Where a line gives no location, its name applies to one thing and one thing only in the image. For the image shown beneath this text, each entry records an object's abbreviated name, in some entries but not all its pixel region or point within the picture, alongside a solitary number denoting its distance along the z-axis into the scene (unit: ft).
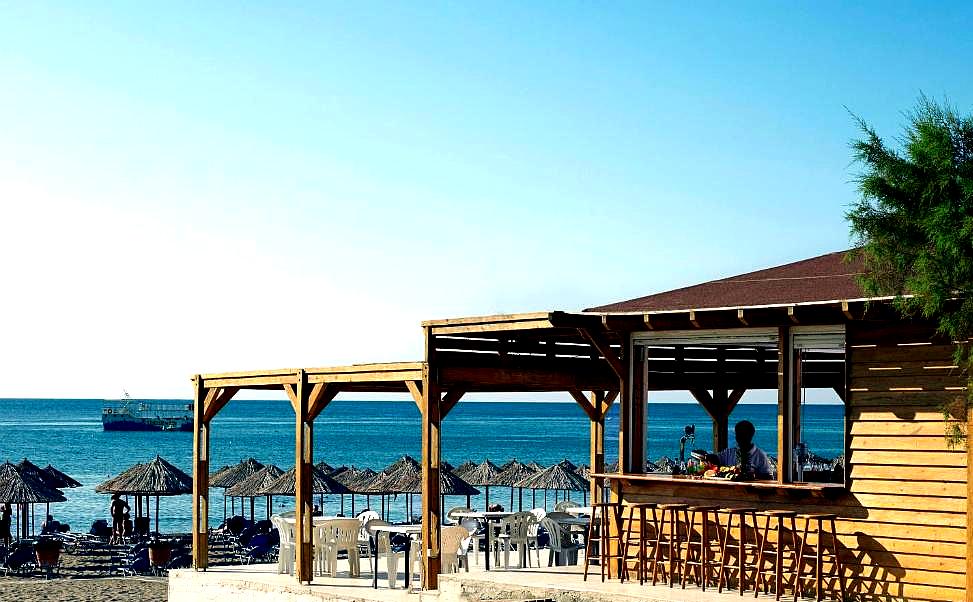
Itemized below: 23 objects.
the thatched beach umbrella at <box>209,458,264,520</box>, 108.78
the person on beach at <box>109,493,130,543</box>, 100.99
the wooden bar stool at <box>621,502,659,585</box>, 46.14
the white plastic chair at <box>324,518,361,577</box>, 57.93
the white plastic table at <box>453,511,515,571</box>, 58.48
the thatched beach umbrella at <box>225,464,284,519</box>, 101.29
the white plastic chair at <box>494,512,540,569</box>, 59.72
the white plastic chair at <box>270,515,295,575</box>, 60.18
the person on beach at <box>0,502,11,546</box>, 92.42
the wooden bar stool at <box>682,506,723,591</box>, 44.29
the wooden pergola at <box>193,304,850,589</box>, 47.34
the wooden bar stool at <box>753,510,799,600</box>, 41.88
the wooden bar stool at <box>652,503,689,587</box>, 44.91
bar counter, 42.27
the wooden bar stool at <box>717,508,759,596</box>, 42.78
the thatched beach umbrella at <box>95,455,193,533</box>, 98.58
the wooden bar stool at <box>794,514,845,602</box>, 41.39
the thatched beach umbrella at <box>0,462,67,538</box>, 94.27
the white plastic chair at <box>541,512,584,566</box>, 60.23
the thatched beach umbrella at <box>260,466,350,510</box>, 95.81
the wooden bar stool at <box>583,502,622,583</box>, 47.21
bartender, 44.96
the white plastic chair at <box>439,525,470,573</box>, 55.98
